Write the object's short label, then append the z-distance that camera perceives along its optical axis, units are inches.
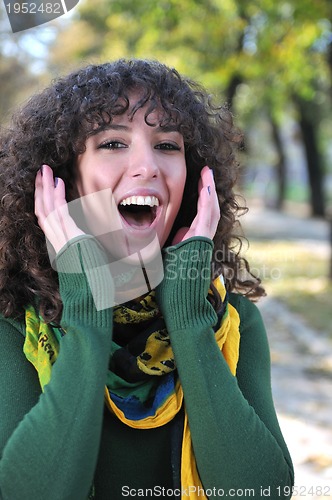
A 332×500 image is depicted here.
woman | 67.7
